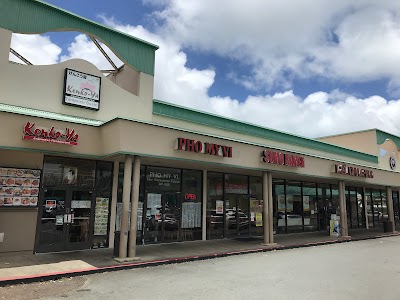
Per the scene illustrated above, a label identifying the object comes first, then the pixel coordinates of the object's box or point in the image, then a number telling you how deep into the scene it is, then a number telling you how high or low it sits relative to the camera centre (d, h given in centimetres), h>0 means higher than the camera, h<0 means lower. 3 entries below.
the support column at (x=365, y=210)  2905 +43
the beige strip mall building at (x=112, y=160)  1183 +206
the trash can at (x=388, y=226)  2544 -70
